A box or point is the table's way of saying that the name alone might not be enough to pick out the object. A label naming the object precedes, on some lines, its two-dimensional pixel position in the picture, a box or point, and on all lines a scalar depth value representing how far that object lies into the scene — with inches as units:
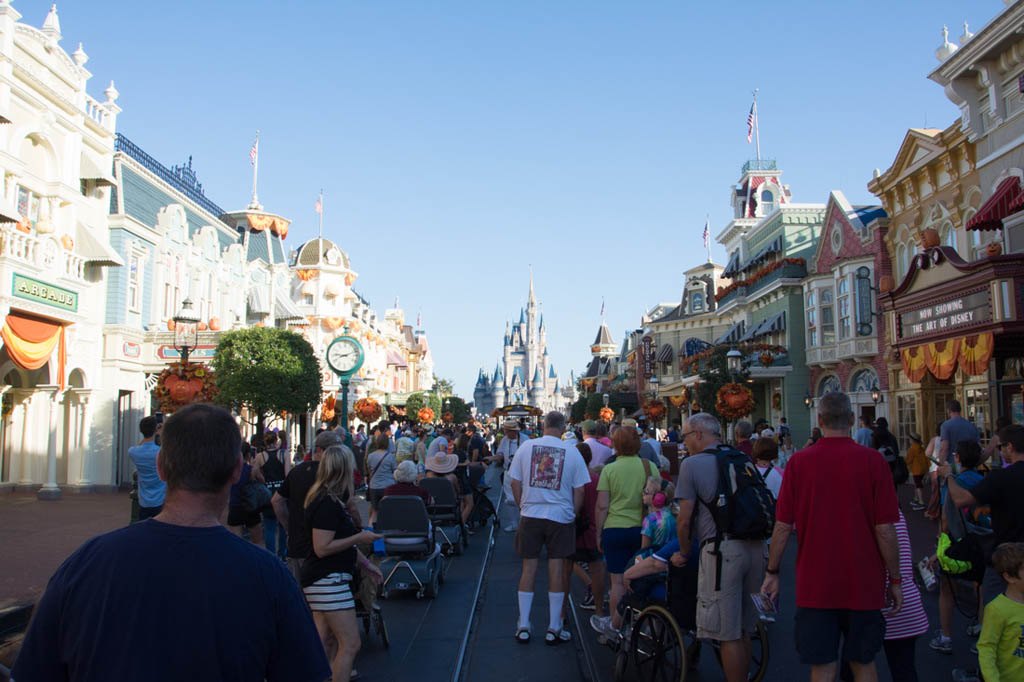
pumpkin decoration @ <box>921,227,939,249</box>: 594.5
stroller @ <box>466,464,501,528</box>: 582.6
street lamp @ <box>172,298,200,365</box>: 571.5
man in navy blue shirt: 80.0
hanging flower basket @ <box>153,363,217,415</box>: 496.7
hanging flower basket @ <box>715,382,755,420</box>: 720.3
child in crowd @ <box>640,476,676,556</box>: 248.8
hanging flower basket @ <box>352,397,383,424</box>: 869.8
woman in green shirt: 278.2
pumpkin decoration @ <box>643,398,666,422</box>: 1244.5
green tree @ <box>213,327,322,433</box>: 948.6
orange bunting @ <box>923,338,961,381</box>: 563.8
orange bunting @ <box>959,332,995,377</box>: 517.0
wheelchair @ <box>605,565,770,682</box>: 217.2
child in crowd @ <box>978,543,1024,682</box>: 166.4
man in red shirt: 171.9
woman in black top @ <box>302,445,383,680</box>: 209.3
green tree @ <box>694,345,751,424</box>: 925.2
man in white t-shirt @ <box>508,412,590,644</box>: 276.7
